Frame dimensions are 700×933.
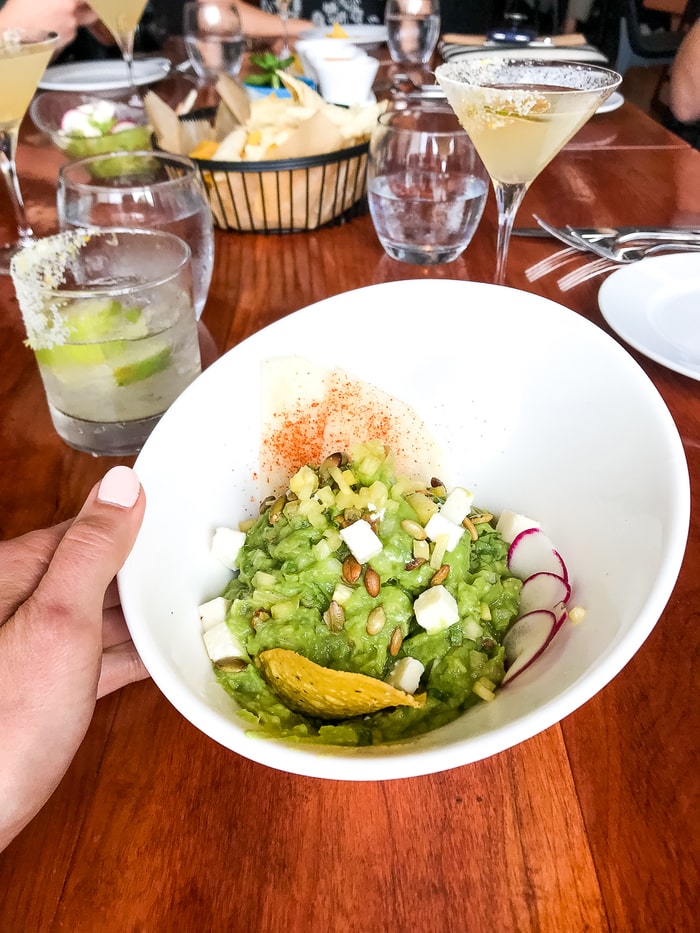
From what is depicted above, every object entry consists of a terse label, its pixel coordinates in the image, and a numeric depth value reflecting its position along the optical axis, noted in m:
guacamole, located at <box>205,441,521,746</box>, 0.24
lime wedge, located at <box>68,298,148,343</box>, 0.33
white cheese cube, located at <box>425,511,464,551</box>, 0.26
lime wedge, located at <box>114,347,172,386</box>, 0.34
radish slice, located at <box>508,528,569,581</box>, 0.27
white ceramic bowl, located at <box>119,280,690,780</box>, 0.19
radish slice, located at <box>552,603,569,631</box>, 0.24
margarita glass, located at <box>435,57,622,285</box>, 0.38
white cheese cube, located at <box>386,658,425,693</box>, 0.24
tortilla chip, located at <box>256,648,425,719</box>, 0.21
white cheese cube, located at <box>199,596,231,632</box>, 0.25
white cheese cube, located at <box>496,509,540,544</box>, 0.29
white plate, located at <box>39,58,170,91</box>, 0.91
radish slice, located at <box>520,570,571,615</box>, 0.25
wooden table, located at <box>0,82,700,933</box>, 0.20
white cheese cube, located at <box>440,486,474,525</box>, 0.28
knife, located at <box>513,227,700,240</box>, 0.53
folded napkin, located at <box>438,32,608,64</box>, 0.93
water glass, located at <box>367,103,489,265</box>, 0.51
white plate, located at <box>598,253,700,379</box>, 0.40
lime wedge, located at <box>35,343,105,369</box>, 0.33
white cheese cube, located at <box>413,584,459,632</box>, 0.24
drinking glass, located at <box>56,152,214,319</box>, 0.40
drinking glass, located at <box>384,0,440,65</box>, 1.02
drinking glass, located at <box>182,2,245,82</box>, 0.99
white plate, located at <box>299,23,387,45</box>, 1.13
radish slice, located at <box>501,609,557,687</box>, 0.23
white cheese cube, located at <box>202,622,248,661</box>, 0.24
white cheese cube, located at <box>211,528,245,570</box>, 0.27
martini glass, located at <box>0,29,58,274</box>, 0.49
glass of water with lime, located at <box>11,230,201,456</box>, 0.33
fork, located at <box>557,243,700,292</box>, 0.51
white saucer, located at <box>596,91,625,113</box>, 0.83
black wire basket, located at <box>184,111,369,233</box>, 0.51
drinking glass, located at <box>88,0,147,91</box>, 0.78
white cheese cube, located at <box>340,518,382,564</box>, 0.25
